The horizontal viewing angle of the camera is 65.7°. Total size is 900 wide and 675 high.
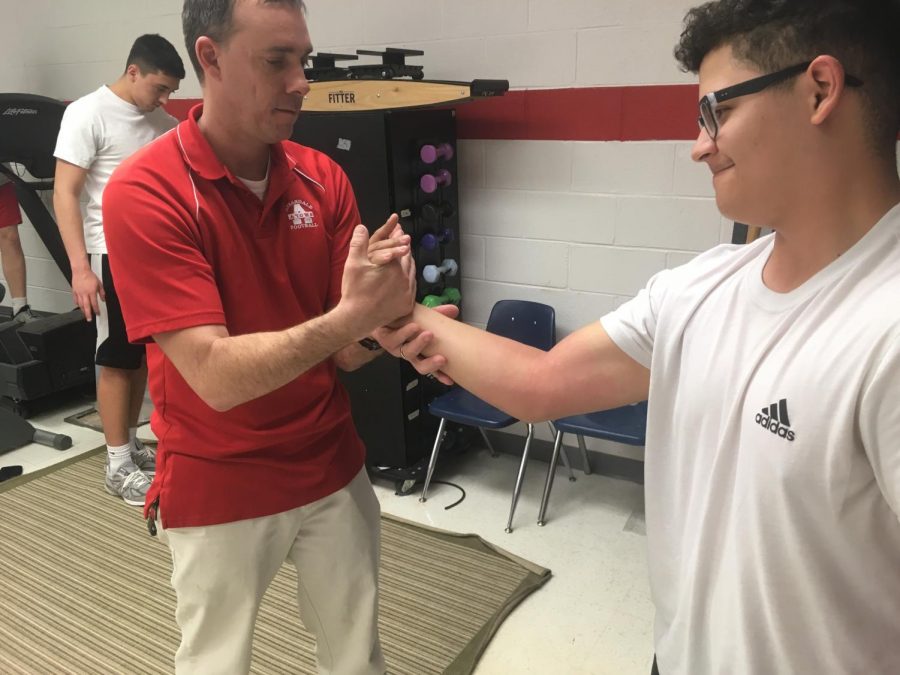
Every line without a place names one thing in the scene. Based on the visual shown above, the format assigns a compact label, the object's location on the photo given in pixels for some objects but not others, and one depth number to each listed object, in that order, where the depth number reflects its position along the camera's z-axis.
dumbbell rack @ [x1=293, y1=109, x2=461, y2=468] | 2.76
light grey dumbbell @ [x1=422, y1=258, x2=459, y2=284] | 2.94
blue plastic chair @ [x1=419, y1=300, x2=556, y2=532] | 2.74
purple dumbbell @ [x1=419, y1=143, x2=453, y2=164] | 2.81
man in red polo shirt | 1.25
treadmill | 3.71
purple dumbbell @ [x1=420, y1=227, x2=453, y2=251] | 2.91
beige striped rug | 2.17
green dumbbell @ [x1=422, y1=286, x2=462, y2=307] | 3.07
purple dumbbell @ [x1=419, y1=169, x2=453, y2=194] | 2.84
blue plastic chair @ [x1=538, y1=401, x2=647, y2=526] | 2.50
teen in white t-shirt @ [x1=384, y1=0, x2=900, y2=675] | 0.77
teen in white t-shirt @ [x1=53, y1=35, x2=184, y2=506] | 2.97
